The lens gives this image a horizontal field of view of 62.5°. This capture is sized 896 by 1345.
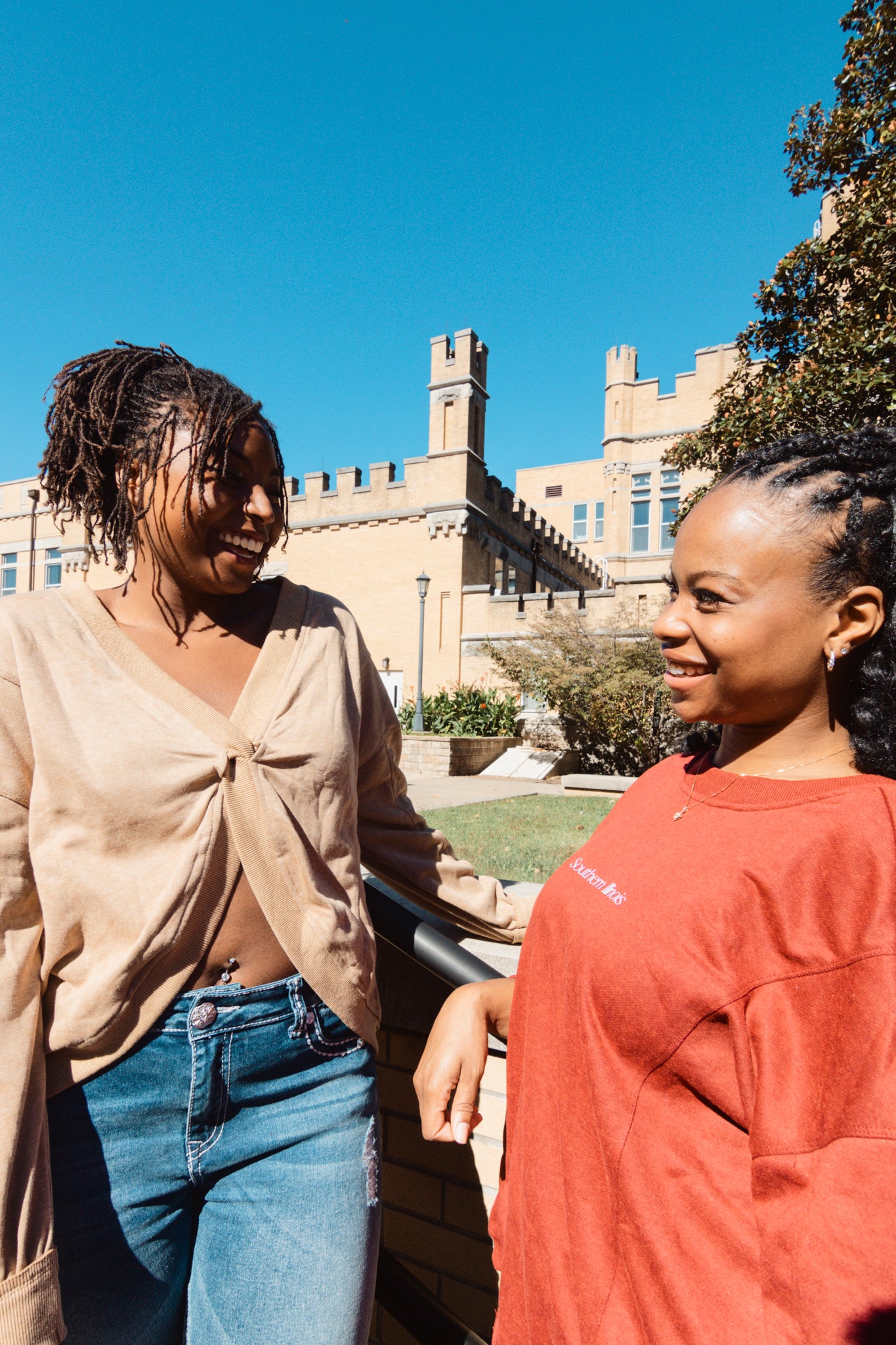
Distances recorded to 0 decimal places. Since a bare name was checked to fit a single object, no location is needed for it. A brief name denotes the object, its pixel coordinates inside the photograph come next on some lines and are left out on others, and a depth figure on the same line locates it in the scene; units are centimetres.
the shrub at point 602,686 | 1403
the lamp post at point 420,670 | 1805
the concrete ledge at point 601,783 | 1045
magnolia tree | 673
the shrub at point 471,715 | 1859
